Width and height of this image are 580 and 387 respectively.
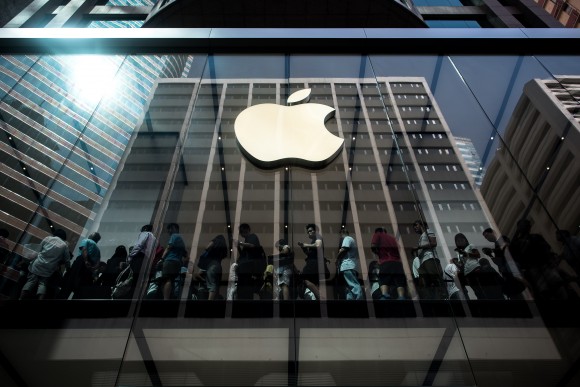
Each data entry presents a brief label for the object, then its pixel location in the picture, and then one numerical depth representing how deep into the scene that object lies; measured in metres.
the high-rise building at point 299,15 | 10.50
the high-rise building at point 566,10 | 18.74
